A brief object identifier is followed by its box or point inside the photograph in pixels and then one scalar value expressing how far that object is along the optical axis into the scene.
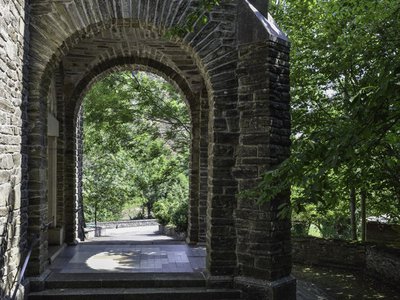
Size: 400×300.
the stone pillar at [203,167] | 9.16
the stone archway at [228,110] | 5.92
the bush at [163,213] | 14.37
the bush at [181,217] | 11.67
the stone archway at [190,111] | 9.25
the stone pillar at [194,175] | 9.45
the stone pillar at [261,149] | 5.89
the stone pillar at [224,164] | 6.19
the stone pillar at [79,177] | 9.91
